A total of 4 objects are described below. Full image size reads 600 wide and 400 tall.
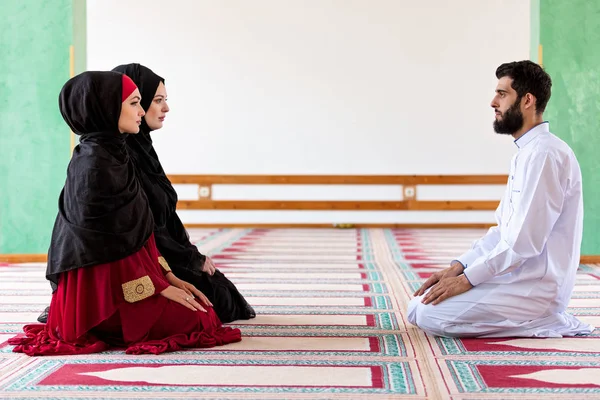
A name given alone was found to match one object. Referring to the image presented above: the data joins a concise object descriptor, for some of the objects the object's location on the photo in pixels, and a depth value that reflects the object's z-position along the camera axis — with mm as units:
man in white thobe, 2711
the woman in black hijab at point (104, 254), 2545
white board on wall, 8023
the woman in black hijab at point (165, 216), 3025
